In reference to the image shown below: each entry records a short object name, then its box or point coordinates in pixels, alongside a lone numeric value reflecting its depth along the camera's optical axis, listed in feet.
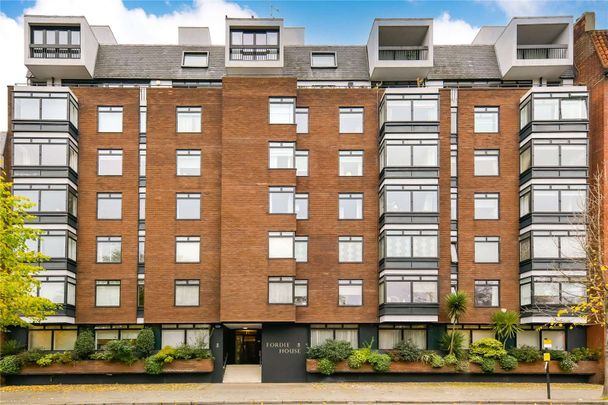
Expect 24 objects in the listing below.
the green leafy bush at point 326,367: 123.13
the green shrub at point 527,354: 123.75
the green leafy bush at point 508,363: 122.83
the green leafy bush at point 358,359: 122.42
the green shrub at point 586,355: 124.67
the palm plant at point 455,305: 124.26
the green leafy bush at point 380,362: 122.21
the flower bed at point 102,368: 123.13
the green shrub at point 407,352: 123.44
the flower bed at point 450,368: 123.24
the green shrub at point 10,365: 120.57
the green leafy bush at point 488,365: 122.21
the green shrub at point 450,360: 122.50
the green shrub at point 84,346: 124.16
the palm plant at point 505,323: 126.31
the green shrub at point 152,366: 122.31
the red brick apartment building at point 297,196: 128.06
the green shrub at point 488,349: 123.44
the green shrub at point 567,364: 123.32
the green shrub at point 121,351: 122.72
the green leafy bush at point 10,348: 124.88
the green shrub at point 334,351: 123.54
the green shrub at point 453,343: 125.22
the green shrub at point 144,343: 124.77
